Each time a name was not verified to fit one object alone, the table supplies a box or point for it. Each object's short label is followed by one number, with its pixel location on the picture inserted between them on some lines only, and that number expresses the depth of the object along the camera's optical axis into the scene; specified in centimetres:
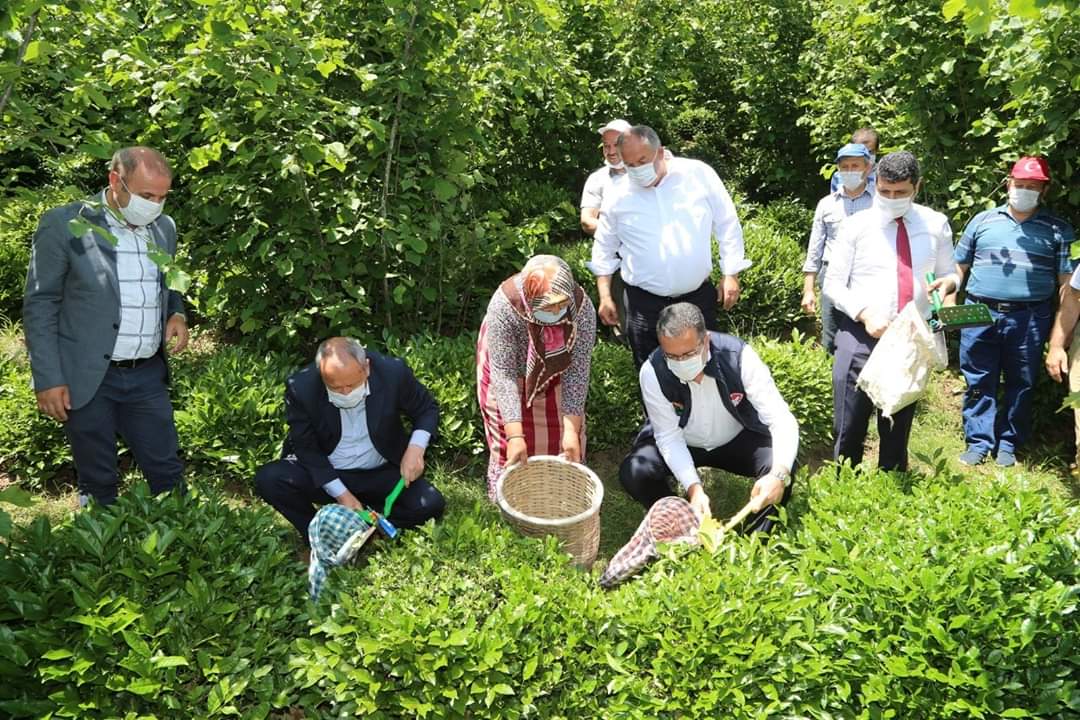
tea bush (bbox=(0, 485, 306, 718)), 255
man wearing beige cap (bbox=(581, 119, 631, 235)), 611
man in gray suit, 366
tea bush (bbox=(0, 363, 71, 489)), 462
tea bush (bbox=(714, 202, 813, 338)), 704
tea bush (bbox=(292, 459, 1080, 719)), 267
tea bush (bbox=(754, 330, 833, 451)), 528
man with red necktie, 414
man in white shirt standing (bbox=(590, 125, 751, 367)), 462
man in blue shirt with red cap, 485
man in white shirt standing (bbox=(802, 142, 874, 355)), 571
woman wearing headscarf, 405
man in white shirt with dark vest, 374
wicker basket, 372
